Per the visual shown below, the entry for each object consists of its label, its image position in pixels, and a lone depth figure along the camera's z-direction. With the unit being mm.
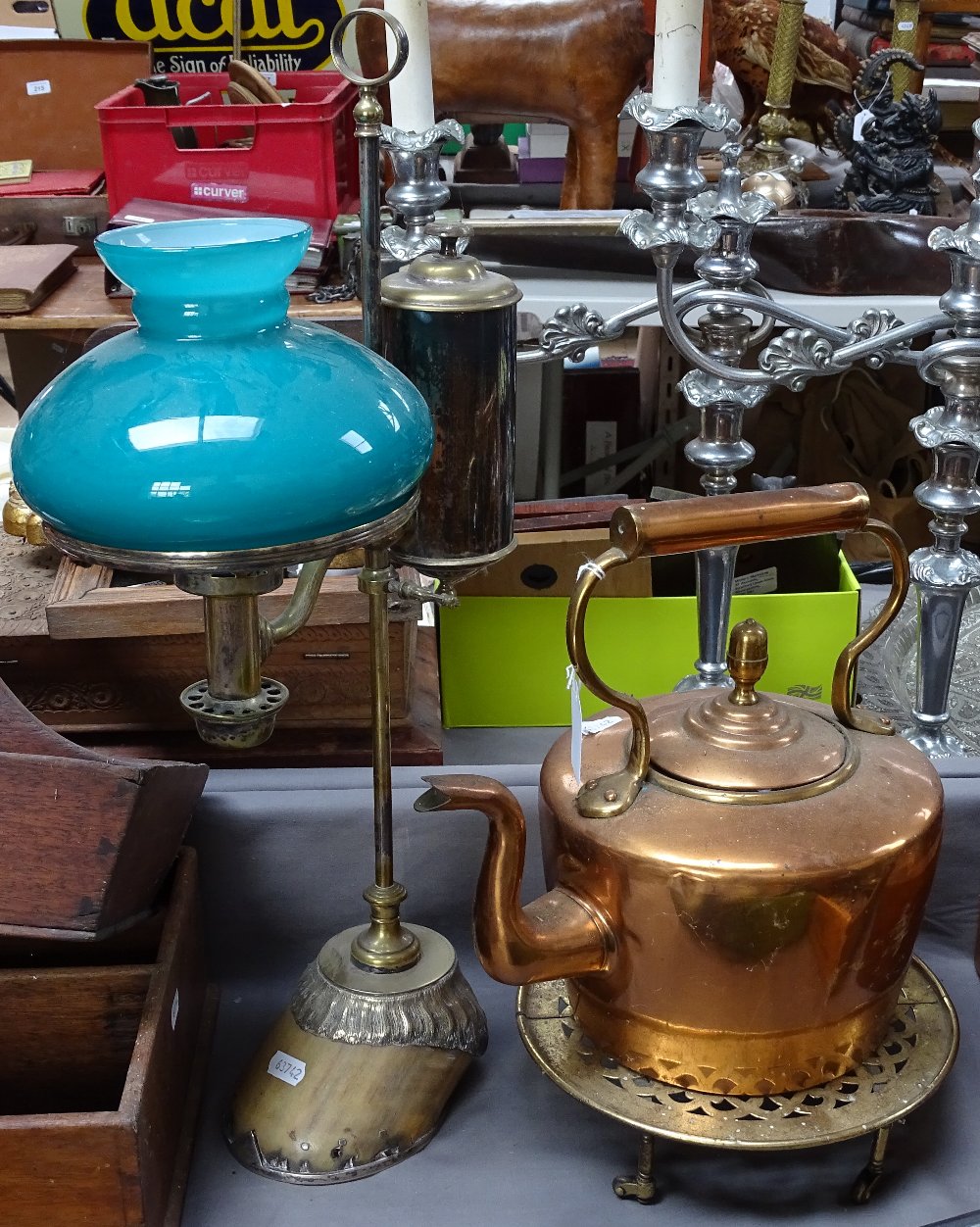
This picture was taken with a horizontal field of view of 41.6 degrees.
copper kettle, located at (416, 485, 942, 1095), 601
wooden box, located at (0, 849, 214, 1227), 599
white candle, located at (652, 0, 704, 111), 733
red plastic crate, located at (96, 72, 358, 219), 1527
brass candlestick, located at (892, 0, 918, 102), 1795
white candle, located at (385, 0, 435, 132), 731
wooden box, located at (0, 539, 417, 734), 926
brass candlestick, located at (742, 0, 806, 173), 1543
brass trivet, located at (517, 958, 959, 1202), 619
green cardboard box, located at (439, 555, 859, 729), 1153
